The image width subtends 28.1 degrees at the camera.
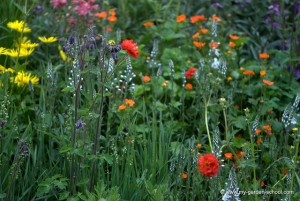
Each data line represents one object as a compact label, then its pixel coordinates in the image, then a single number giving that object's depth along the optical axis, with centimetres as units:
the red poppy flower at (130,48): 265
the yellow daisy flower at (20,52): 330
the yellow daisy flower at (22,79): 323
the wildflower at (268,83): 349
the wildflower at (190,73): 356
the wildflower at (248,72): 366
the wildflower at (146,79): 354
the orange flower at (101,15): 428
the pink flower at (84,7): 423
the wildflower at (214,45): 388
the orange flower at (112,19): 436
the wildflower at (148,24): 432
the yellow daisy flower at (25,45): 330
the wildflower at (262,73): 367
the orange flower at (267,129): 314
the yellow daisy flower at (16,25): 338
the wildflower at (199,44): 407
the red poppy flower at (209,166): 234
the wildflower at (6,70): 317
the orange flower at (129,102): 317
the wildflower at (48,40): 352
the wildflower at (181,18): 438
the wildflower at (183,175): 278
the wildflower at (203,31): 422
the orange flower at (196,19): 427
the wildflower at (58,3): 423
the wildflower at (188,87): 360
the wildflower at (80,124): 241
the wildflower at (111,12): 447
